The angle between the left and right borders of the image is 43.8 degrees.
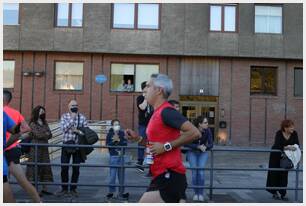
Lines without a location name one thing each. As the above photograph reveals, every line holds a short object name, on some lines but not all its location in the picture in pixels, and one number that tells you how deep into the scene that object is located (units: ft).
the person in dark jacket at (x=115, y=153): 22.24
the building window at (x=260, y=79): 68.75
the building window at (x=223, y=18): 66.88
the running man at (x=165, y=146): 11.56
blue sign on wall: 66.14
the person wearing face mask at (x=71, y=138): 22.65
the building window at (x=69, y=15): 65.67
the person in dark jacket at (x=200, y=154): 22.48
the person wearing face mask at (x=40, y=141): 23.04
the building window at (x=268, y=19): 67.62
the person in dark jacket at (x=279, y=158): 23.43
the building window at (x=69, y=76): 67.23
